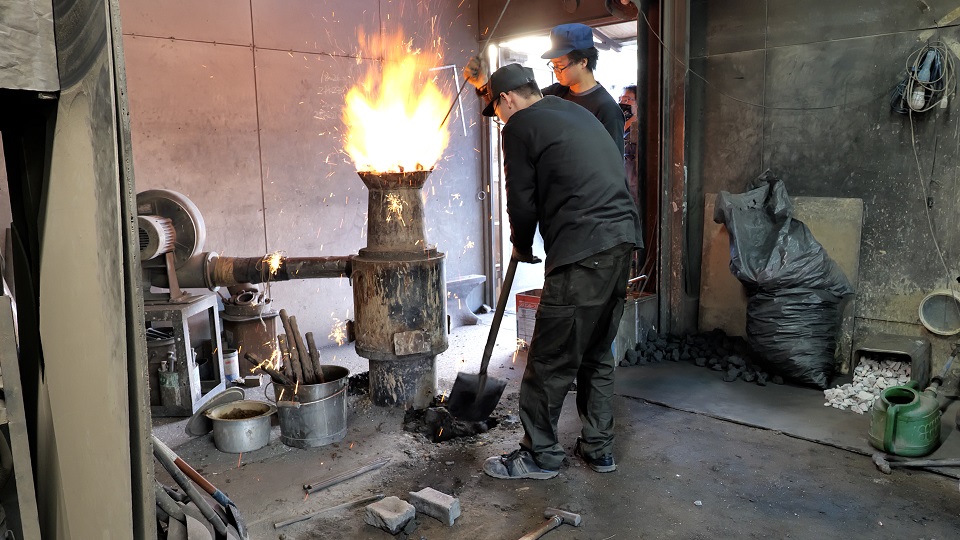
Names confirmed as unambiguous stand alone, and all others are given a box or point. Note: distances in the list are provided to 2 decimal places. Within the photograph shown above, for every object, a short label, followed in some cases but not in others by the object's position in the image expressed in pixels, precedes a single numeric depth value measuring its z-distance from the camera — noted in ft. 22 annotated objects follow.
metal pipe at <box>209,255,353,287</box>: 14.96
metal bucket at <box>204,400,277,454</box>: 12.55
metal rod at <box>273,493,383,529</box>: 10.01
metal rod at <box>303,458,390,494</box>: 11.12
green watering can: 11.55
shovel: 13.10
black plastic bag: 15.20
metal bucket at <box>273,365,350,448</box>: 12.65
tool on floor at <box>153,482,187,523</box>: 7.13
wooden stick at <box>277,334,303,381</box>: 13.05
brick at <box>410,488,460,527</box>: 9.92
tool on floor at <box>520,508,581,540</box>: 9.52
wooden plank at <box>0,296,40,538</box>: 4.40
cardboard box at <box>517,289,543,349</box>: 17.24
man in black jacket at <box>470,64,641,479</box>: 10.57
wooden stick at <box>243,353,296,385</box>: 12.89
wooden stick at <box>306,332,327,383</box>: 13.32
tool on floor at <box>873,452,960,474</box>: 11.16
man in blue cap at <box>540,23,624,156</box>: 14.25
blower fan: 14.67
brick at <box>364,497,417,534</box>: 9.63
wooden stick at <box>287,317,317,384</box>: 13.03
